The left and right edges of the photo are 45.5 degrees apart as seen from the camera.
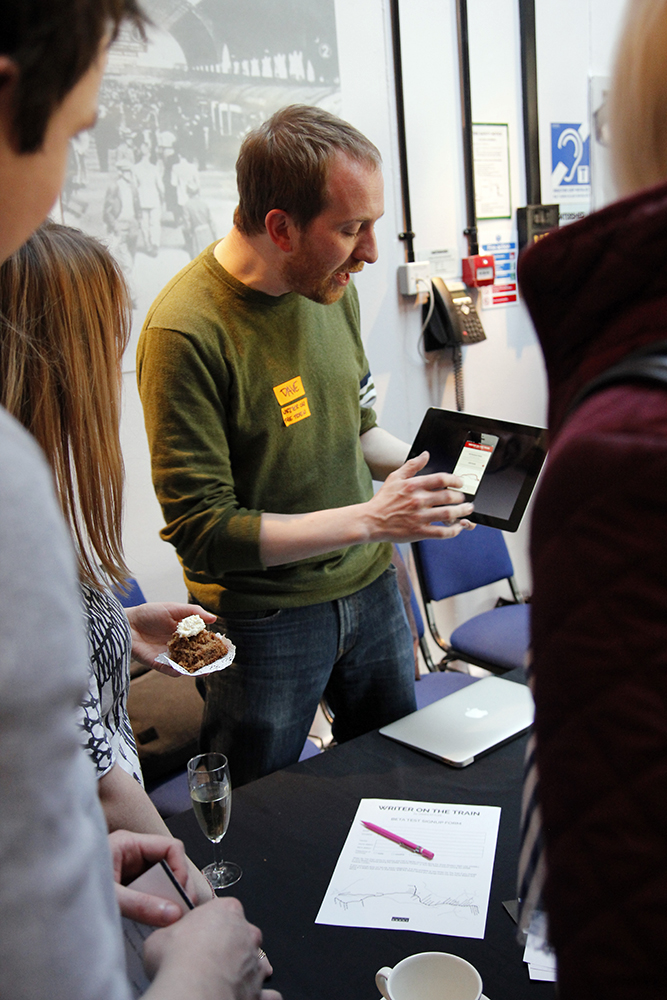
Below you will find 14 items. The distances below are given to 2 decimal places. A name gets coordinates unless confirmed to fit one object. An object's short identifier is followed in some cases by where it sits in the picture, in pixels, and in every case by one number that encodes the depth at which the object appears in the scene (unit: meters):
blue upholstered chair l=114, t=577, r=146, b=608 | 2.29
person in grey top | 0.45
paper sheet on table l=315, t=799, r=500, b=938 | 1.10
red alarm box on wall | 3.33
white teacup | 0.85
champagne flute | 1.21
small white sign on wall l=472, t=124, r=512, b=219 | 3.32
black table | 1.01
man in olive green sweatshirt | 1.68
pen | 1.22
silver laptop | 1.50
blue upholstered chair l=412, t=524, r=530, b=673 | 2.81
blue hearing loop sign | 3.67
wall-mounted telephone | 3.21
